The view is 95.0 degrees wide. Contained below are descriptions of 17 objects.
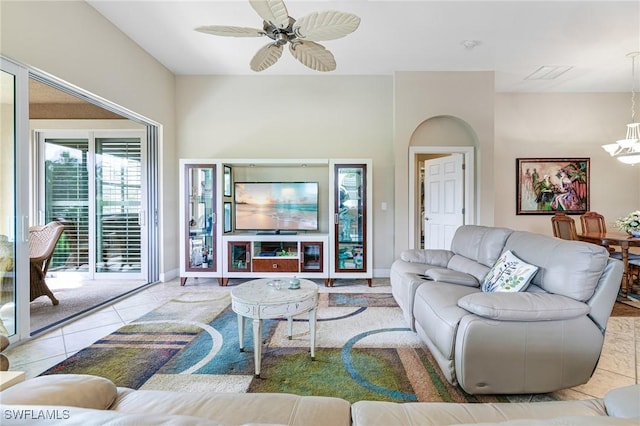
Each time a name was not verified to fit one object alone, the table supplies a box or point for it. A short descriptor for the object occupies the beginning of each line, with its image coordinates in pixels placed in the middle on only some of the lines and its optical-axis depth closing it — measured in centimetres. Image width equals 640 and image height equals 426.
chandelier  376
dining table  353
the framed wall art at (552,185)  517
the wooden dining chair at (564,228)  414
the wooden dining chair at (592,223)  440
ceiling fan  195
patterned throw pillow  198
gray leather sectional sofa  161
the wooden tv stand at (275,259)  409
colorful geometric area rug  181
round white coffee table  193
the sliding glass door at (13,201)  233
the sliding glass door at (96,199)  432
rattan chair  310
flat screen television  439
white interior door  454
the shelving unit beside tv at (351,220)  406
